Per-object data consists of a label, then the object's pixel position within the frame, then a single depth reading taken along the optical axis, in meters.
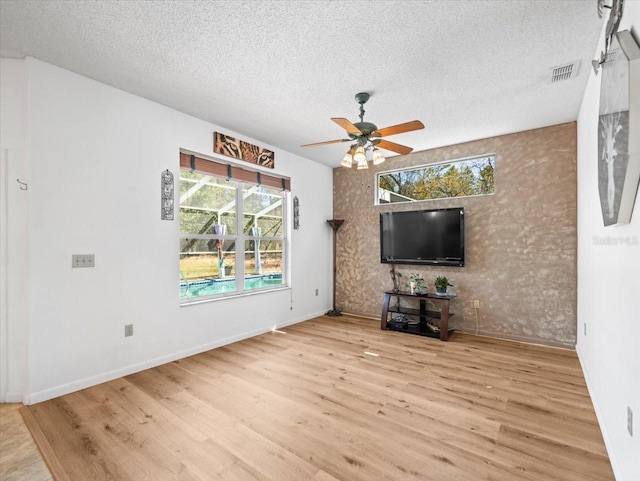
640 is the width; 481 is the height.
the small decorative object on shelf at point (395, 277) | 4.94
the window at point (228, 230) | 3.65
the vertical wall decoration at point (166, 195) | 3.31
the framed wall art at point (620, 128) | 1.16
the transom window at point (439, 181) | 4.36
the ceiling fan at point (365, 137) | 2.65
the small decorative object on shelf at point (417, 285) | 4.56
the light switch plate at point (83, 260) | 2.67
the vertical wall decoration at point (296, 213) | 4.98
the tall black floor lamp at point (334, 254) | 5.46
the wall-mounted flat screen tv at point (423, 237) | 4.36
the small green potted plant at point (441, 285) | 4.31
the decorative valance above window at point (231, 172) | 3.60
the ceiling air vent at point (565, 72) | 2.53
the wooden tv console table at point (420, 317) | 4.08
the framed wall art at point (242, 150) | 3.85
